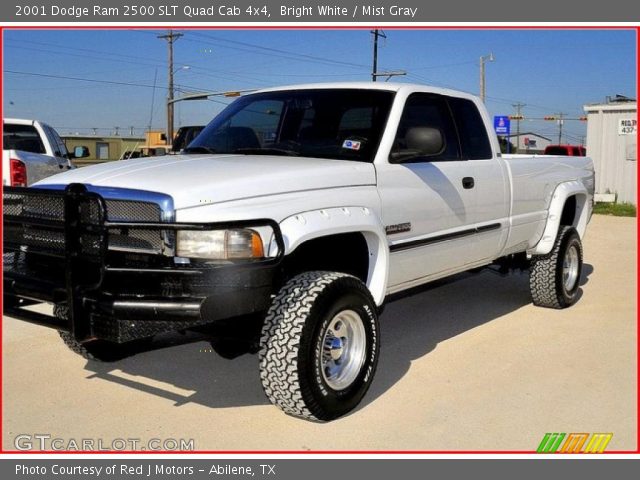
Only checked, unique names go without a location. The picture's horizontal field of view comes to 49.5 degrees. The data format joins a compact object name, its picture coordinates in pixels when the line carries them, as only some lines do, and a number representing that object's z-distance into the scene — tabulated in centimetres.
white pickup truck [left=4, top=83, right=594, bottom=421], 354
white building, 2017
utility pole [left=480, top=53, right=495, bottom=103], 4597
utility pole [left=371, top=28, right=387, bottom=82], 4103
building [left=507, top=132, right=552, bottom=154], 9600
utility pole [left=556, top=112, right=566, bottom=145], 8162
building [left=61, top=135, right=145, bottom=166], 7167
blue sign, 3003
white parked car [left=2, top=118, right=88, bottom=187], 948
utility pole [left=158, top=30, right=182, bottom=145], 5028
